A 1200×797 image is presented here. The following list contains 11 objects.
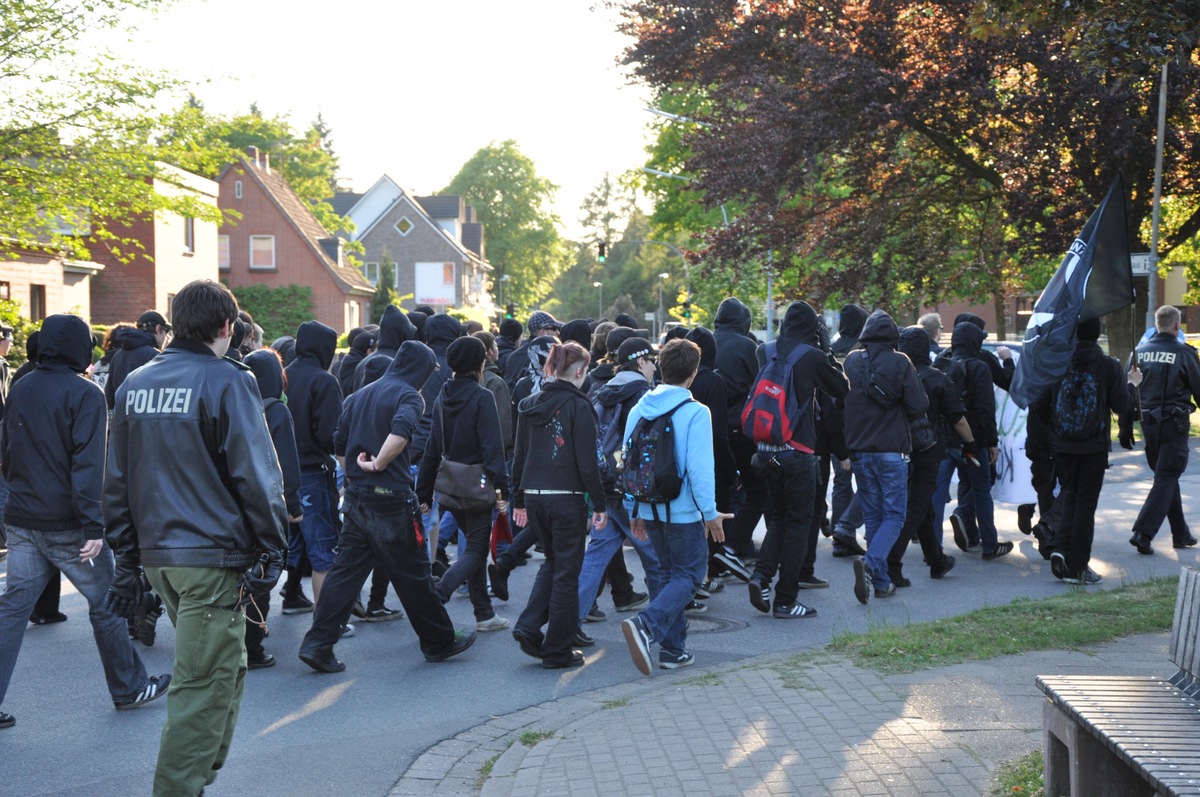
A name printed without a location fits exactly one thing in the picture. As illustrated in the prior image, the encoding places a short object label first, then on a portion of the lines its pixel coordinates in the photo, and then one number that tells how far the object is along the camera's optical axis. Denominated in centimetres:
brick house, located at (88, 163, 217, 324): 4141
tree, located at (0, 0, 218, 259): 2234
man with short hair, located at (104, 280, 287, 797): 469
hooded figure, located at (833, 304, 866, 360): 1066
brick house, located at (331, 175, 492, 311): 8625
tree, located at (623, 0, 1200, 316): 2005
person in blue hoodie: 696
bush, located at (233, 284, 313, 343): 5753
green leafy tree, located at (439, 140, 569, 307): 9100
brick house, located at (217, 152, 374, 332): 5862
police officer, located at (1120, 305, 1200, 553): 1053
